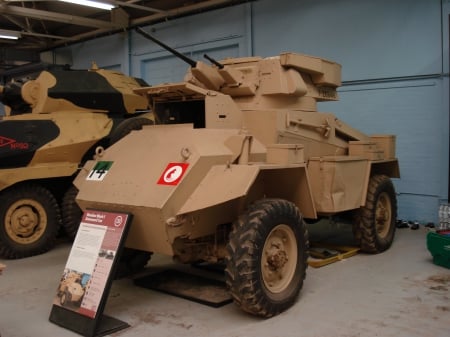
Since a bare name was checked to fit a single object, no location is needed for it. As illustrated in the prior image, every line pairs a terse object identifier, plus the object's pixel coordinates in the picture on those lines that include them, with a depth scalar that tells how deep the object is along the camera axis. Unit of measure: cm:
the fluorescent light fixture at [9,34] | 1313
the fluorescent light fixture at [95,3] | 1067
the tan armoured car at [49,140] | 675
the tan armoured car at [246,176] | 420
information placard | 405
